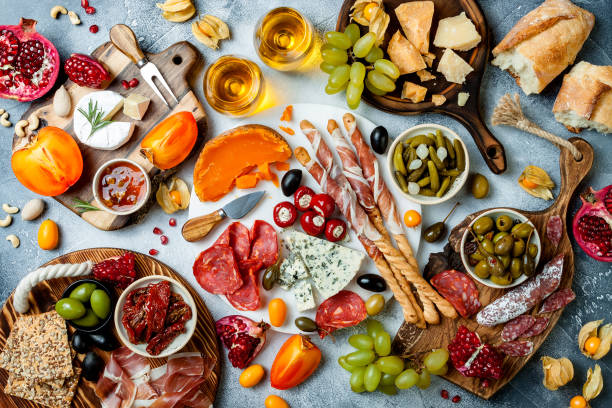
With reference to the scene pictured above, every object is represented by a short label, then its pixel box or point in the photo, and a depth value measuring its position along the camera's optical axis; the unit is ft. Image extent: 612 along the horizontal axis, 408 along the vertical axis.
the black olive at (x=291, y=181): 3.66
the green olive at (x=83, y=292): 3.59
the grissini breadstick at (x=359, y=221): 3.64
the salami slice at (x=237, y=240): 3.69
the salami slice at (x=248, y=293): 3.67
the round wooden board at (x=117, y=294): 3.73
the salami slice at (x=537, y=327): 3.58
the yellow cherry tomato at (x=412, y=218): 3.65
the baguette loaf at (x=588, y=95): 3.56
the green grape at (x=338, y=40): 3.57
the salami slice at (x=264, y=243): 3.69
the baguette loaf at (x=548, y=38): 3.55
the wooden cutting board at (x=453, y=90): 3.66
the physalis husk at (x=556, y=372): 3.62
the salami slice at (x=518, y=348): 3.57
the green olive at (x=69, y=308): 3.52
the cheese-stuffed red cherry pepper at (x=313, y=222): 3.64
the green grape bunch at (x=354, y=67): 3.56
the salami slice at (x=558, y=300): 3.57
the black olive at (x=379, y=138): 3.64
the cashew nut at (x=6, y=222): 3.88
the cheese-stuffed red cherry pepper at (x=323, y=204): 3.63
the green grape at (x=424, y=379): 3.59
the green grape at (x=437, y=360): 3.53
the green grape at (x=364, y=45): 3.52
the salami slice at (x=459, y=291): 3.59
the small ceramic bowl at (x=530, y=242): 3.53
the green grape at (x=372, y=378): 3.57
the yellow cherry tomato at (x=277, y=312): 3.64
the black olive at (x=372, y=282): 3.62
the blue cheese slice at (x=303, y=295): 3.66
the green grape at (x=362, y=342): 3.63
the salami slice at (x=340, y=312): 3.65
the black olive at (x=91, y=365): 3.65
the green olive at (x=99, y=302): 3.57
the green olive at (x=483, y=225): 3.53
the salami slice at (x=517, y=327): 3.56
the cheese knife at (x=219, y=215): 3.70
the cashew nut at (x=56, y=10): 3.83
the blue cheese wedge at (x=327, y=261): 3.64
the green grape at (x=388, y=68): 3.56
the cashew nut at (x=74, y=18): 3.83
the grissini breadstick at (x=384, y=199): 3.63
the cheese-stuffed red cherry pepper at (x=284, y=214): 3.66
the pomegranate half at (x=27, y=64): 3.70
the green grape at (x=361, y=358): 3.61
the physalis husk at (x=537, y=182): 3.64
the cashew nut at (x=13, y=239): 3.87
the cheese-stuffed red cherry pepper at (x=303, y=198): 3.66
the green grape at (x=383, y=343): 3.57
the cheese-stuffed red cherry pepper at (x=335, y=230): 3.64
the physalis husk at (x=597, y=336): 3.64
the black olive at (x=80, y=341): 3.63
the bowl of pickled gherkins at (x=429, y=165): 3.56
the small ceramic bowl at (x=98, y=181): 3.65
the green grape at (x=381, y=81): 3.57
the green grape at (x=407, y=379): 3.53
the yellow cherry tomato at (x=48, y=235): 3.83
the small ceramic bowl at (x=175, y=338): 3.52
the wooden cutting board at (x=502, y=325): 3.60
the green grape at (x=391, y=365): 3.56
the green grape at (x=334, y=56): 3.58
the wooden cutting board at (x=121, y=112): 3.71
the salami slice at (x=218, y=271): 3.66
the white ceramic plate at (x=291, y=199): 3.69
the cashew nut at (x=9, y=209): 3.87
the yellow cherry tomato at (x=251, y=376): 3.74
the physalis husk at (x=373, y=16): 3.60
